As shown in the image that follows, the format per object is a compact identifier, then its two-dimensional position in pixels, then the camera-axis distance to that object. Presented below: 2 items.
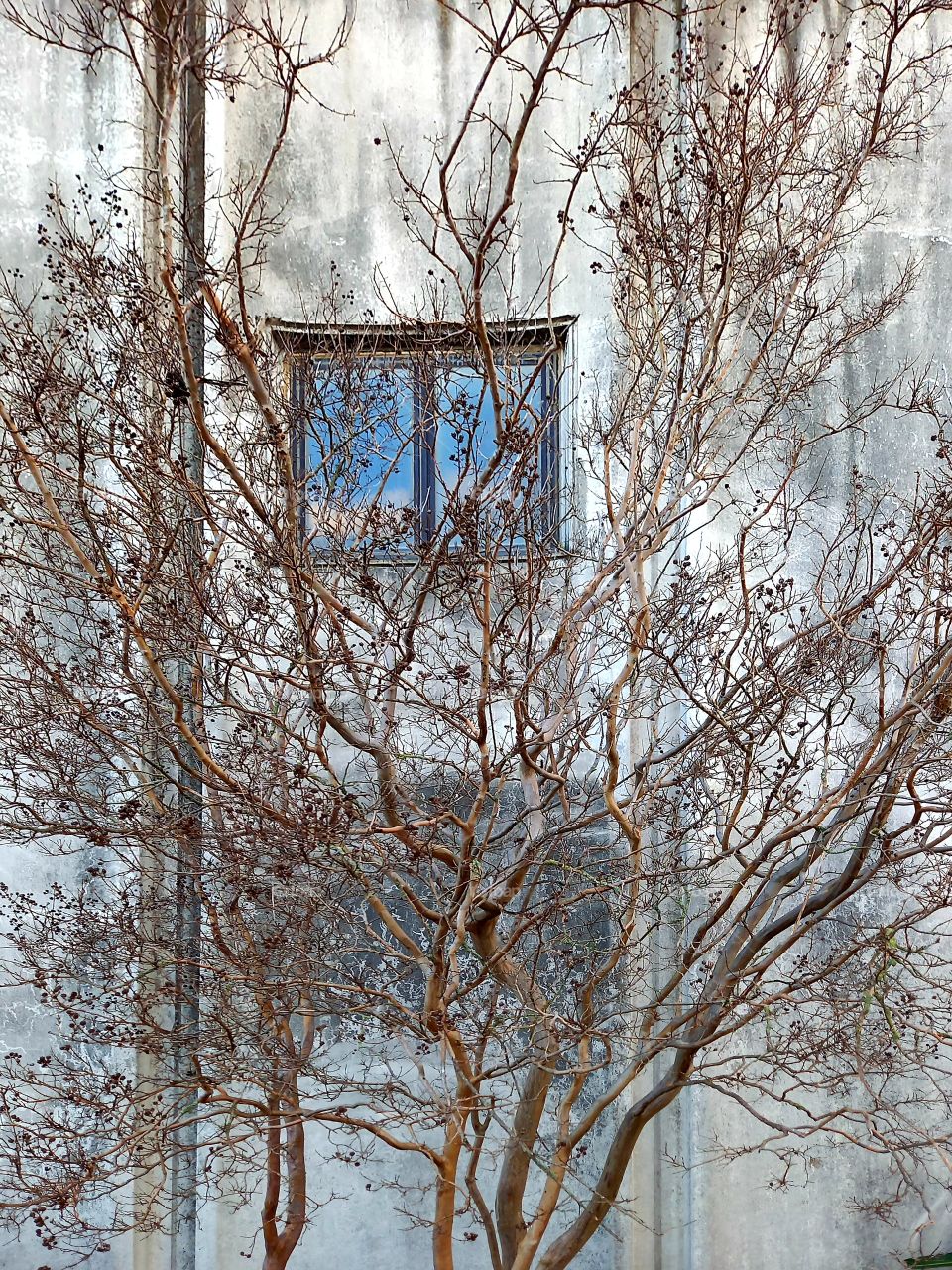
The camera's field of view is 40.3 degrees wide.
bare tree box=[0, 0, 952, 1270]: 6.01
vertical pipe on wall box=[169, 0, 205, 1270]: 6.48
